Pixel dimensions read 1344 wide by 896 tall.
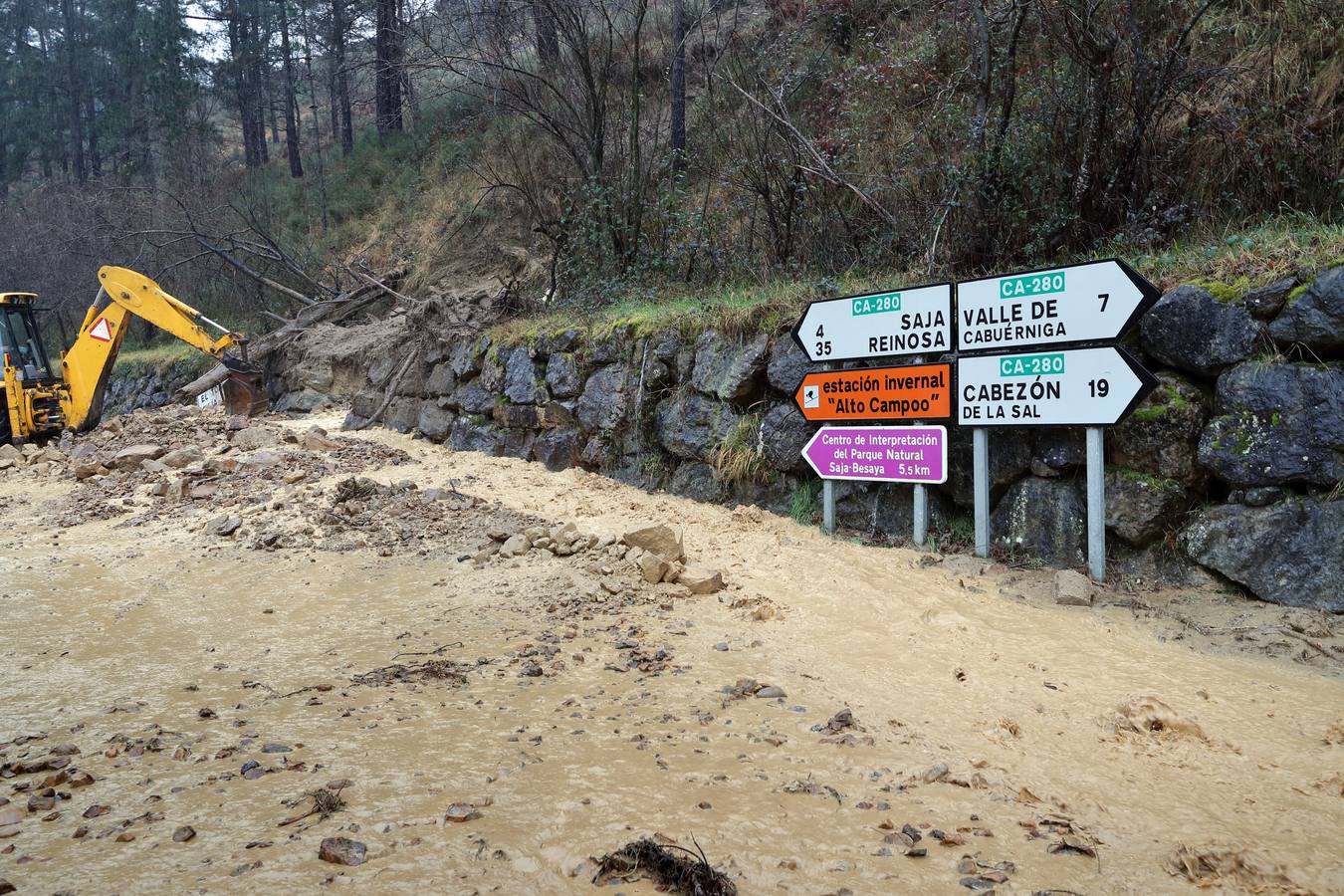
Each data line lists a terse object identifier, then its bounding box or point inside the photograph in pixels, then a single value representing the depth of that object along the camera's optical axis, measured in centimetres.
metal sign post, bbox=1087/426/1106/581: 529
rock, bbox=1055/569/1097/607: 509
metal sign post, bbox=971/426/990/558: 591
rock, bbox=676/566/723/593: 569
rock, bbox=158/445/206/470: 1072
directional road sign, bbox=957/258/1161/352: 523
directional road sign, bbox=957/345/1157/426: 518
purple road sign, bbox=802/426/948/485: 618
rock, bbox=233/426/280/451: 1121
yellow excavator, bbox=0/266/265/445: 1367
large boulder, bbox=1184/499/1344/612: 463
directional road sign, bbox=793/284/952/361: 617
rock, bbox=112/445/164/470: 1109
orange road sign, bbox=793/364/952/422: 614
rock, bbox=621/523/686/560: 604
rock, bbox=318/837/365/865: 267
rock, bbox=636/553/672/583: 577
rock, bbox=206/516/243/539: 802
